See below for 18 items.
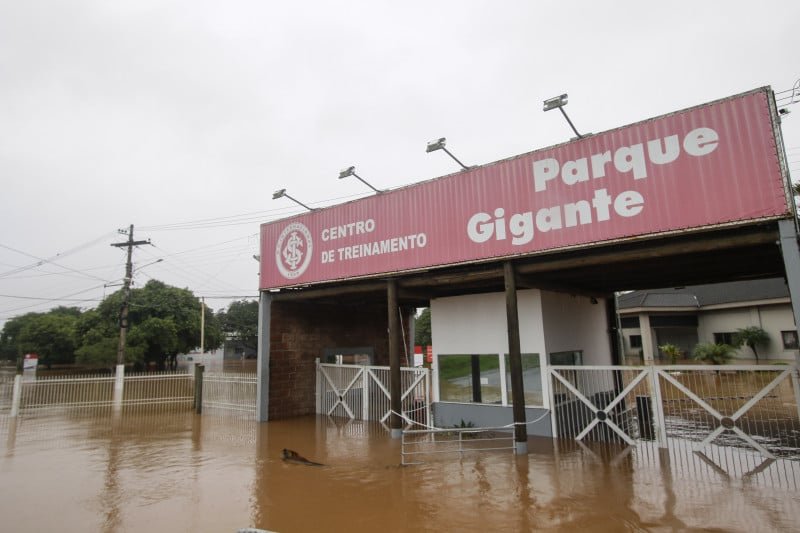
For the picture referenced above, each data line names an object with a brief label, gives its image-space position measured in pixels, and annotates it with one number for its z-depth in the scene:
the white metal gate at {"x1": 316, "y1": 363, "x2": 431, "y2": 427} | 13.23
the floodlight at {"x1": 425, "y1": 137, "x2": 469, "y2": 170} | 9.94
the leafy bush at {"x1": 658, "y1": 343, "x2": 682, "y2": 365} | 26.83
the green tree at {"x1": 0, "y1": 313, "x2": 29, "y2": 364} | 54.69
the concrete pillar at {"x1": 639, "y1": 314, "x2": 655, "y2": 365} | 28.91
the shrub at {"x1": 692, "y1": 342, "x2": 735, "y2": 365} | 24.62
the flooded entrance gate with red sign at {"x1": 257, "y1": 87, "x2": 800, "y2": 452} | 7.76
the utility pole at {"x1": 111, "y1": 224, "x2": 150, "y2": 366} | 24.21
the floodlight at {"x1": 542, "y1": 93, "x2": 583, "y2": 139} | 8.21
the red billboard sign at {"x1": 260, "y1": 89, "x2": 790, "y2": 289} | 7.60
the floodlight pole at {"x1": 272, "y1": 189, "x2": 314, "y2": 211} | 13.86
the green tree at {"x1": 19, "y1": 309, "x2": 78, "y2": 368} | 39.38
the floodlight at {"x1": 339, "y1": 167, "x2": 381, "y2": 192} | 11.87
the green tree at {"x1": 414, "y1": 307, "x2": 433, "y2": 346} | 46.41
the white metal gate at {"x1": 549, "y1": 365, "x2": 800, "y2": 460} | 8.58
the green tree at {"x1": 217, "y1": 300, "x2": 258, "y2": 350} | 61.47
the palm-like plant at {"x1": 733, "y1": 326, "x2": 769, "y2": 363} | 26.39
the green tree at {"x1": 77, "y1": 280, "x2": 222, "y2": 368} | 31.75
